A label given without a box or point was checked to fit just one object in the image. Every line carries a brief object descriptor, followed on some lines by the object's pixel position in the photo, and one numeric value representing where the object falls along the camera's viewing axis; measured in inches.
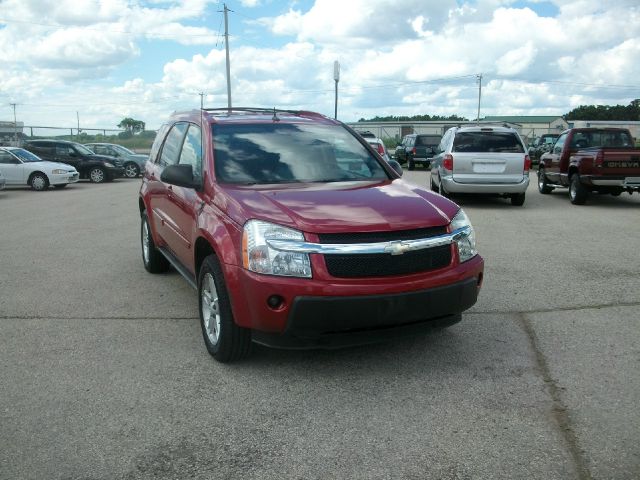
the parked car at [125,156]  1062.4
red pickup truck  498.0
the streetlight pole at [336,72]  1337.4
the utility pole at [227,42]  1694.1
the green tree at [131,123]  2643.0
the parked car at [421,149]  1142.3
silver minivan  511.8
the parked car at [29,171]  783.7
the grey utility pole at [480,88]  3065.9
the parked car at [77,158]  932.0
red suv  147.4
